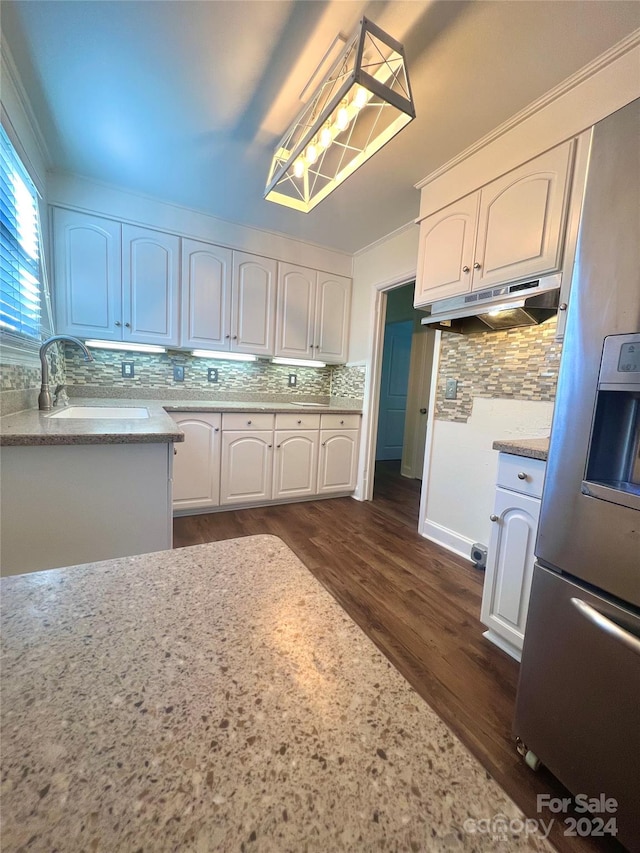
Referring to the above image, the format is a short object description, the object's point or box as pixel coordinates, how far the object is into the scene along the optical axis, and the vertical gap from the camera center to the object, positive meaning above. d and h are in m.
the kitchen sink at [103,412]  1.90 -0.21
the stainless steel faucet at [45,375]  1.64 -0.02
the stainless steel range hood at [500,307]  1.56 +0.46
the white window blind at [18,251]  1.52 +0.58
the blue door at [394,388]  5.18 +0.06
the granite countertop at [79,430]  1.09 -0.19
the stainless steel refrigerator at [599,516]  0.76 -0.26
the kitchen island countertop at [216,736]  0.22 -0.28
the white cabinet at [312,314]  3.16 +0.69
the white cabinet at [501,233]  1.53 +0.83
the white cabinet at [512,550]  1.31 -0.59
